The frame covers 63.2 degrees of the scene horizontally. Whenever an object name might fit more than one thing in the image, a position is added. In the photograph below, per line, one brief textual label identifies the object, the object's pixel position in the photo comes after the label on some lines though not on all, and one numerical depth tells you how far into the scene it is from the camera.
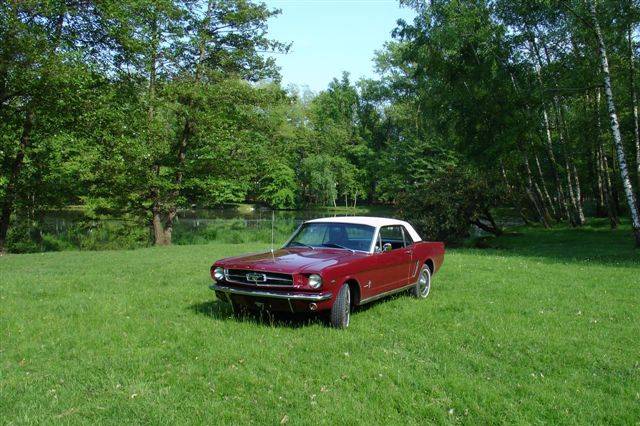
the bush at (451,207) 24.27
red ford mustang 6.71
